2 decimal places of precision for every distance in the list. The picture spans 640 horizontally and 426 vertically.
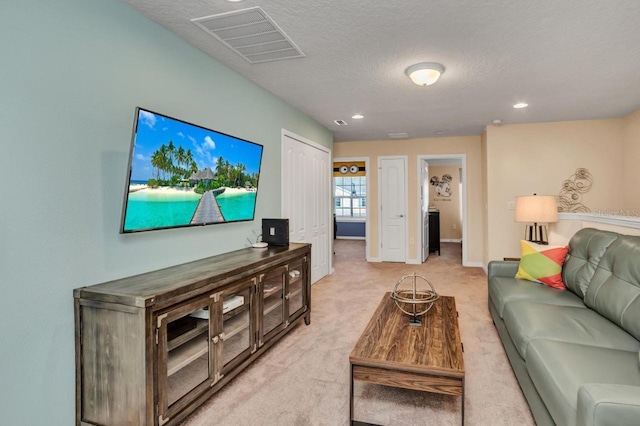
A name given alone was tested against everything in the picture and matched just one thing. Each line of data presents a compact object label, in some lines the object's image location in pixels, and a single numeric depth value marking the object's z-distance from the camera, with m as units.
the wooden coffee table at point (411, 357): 1.73
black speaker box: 3.33
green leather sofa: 1.22
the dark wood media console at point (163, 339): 1.64
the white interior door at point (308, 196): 4.24
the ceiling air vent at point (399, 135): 6.12
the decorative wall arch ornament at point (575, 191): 5.12
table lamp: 4.06
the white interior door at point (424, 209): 6.76
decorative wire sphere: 2.32
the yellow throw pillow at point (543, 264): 2.96
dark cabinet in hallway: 7.85
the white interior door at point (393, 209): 6.74
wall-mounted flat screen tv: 1.98
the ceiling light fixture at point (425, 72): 2.95
